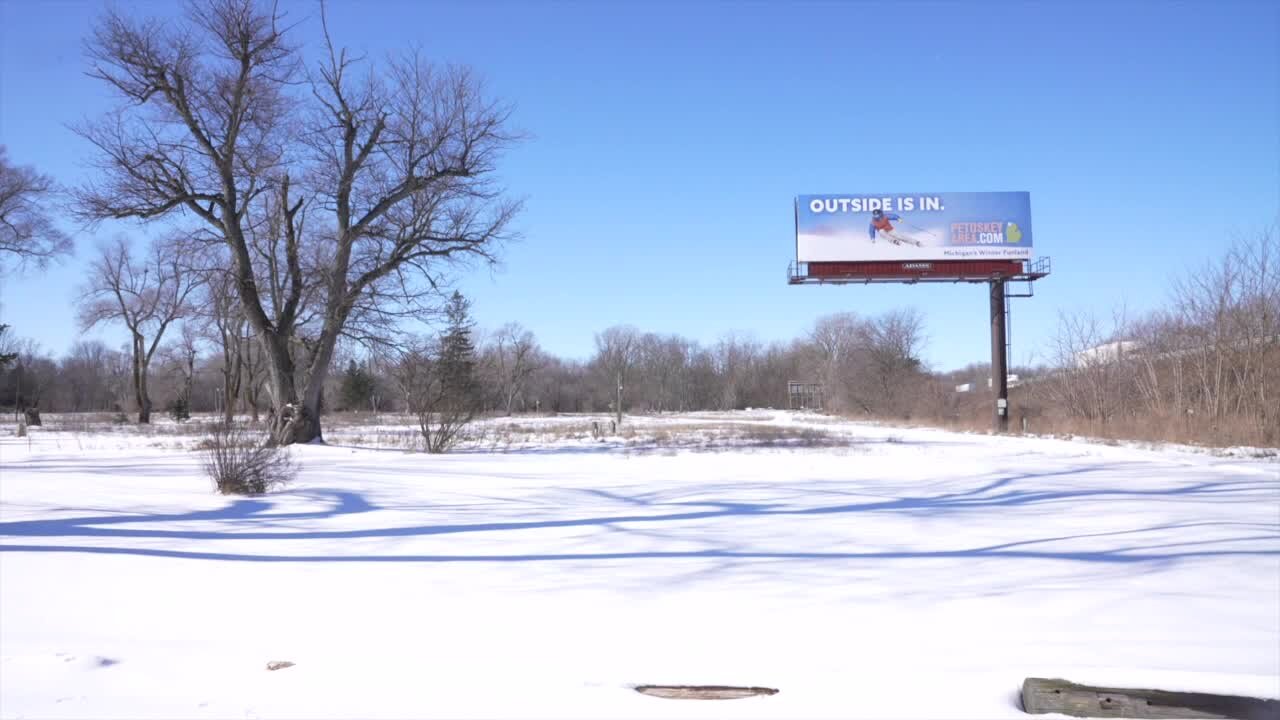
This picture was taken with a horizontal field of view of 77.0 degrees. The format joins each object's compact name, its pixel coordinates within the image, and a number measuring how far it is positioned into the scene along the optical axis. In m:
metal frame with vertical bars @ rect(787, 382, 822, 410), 92.25
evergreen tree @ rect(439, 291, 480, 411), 20.77
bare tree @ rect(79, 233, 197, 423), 48.44
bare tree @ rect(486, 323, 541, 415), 84.81
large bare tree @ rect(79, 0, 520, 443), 20.20
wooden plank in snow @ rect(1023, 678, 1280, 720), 3.28
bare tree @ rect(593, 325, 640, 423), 109.44
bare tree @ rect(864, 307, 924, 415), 54.97
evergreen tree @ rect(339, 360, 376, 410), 71.25
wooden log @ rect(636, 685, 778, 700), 3.67
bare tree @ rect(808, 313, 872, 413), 67.25
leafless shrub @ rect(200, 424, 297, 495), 10.31
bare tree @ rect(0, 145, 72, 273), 32.78
